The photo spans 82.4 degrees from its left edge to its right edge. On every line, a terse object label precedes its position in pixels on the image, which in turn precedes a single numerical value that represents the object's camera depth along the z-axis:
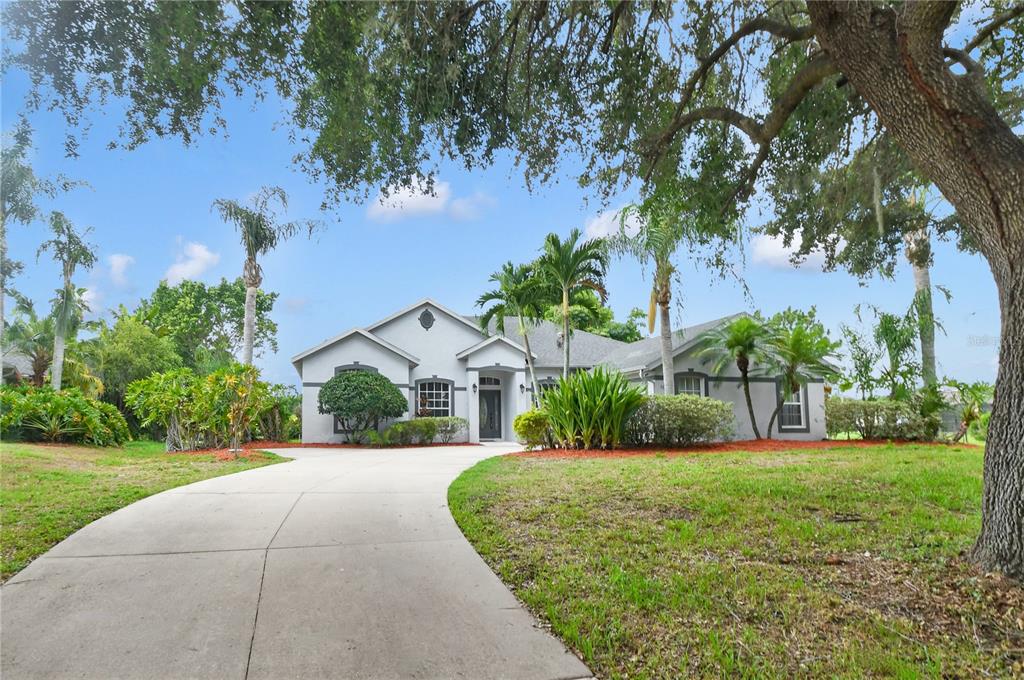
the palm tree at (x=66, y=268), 9.02
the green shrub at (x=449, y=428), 19.52
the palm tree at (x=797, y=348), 16.06
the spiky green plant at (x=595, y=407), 13.35
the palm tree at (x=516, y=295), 15.70
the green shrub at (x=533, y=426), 14.40
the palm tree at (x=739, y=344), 16.56
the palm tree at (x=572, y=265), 14.91
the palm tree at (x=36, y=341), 23.55
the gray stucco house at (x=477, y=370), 18.78
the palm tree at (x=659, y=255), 12.42
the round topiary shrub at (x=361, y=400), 18.25
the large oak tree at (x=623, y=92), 4.47
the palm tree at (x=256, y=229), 21.52
